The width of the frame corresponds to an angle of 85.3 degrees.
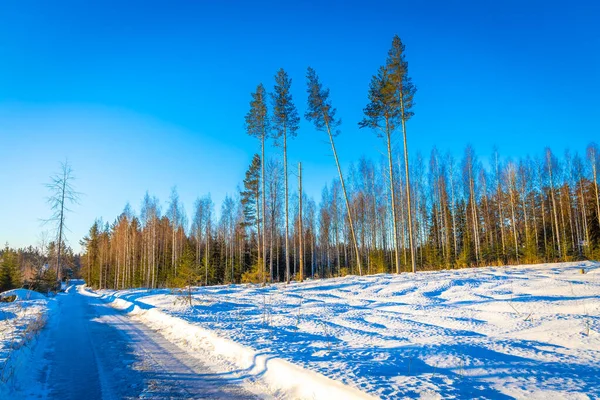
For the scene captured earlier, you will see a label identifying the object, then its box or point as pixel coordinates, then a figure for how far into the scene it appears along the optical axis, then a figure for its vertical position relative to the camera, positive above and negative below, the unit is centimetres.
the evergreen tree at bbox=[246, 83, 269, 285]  2083 +803
